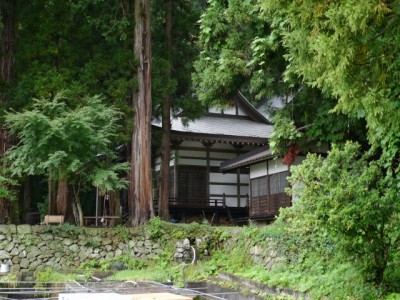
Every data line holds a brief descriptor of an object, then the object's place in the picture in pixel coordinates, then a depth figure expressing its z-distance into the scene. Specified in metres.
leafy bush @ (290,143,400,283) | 8.34
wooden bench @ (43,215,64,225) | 16.94
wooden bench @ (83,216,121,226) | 18.42
